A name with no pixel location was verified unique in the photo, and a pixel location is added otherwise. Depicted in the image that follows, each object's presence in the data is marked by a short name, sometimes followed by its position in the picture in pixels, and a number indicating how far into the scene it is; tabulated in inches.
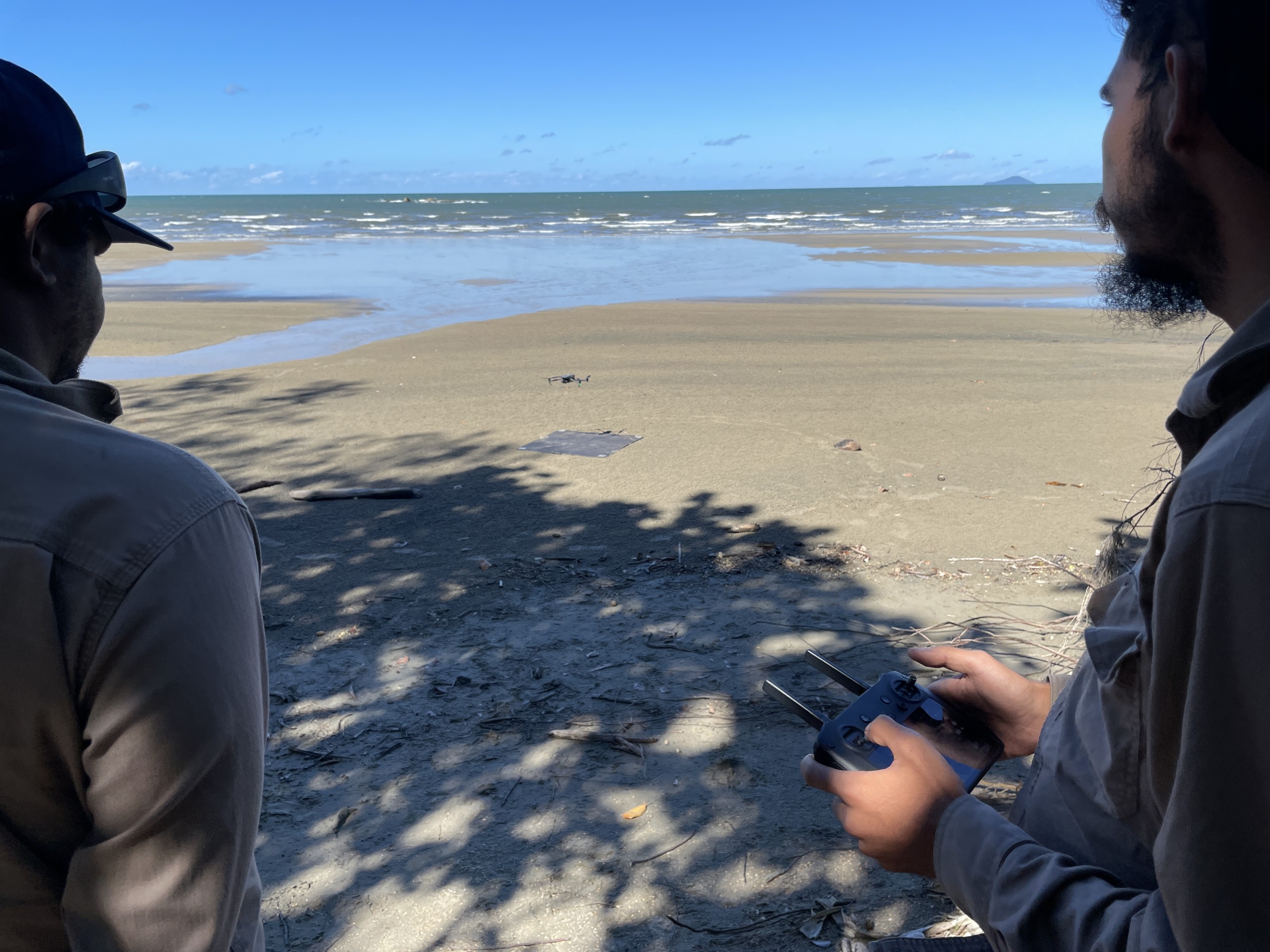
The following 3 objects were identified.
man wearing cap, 46.2
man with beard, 37.8
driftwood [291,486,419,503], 256.7
